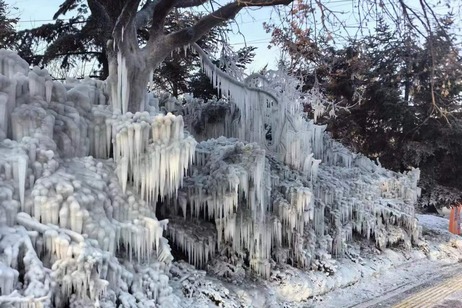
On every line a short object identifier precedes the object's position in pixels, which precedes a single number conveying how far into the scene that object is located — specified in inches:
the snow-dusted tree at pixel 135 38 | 280.4
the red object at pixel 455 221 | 619.2
